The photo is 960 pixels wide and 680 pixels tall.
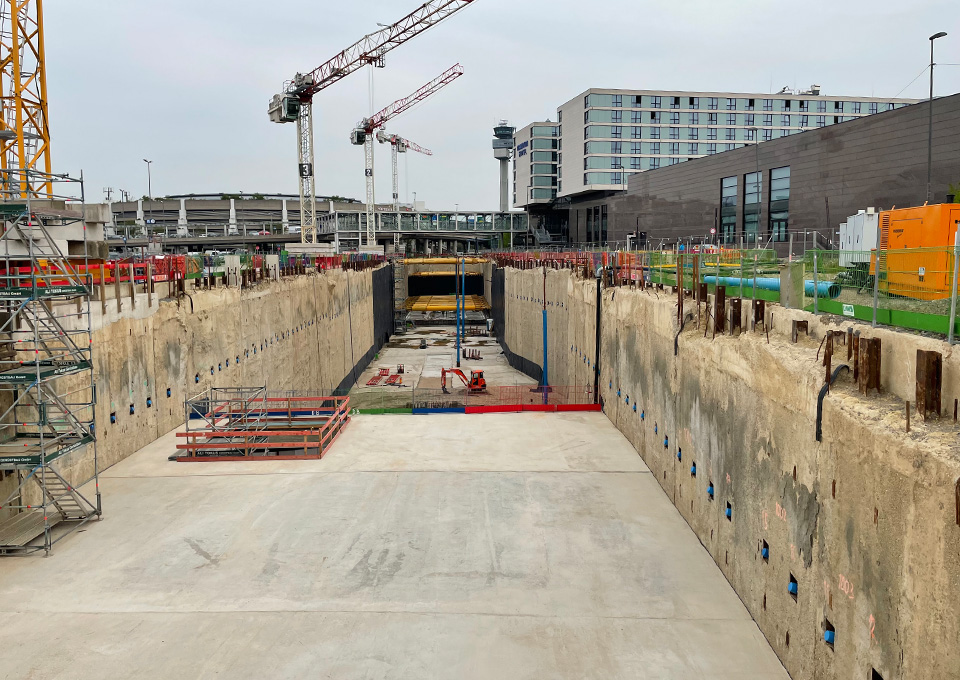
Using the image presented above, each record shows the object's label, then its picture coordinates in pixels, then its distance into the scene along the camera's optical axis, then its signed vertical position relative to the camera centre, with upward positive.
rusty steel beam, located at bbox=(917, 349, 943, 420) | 7.11 -1.28
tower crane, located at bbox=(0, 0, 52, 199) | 32.72 +8.79
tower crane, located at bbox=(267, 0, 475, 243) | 82.38 +20.21
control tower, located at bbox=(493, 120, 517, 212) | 178.38 +29.58
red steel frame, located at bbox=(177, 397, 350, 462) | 19.91 -5.03
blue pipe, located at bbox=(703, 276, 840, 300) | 11.25 -0.48
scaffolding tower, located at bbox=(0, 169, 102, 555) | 13.40 -2.69
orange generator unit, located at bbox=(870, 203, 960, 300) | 9.72 +0.07
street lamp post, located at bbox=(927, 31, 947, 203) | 37.72 +5.16
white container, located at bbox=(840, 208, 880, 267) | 16.11 +0.62
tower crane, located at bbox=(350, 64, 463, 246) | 118.50 +24.73
